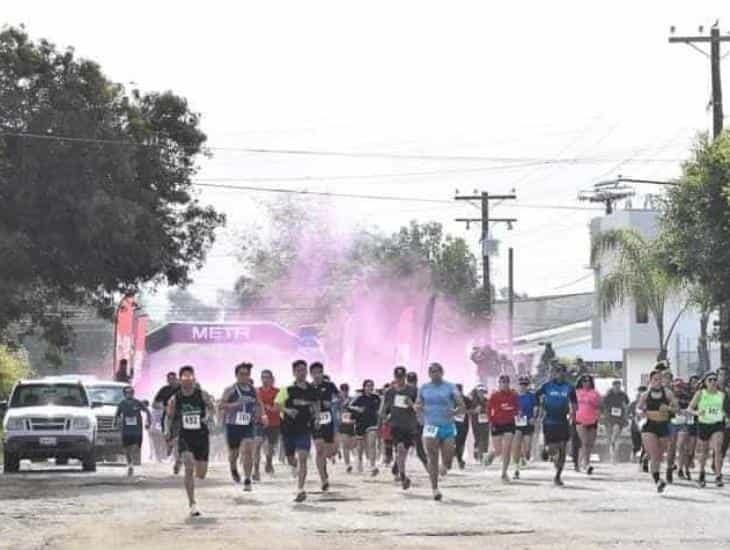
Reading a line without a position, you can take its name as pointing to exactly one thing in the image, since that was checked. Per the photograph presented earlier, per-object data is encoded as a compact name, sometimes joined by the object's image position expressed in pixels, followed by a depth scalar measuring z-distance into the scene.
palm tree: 55.00
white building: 71.62
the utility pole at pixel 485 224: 69.56
